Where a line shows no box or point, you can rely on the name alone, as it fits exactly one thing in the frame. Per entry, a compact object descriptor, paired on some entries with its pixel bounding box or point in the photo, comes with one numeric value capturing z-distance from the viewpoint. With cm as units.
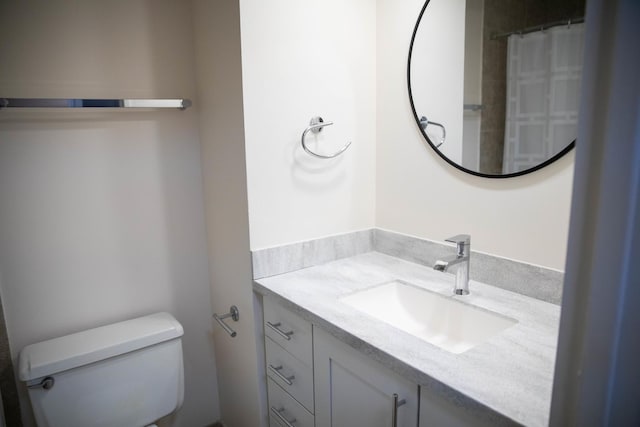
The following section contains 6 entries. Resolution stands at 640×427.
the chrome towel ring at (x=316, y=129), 152
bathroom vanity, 83
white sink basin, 121
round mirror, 114
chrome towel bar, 135
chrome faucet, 129
